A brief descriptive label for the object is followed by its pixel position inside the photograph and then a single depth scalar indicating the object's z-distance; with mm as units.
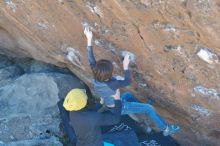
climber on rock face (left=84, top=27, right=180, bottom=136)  5848
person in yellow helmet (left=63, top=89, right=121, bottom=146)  5699
